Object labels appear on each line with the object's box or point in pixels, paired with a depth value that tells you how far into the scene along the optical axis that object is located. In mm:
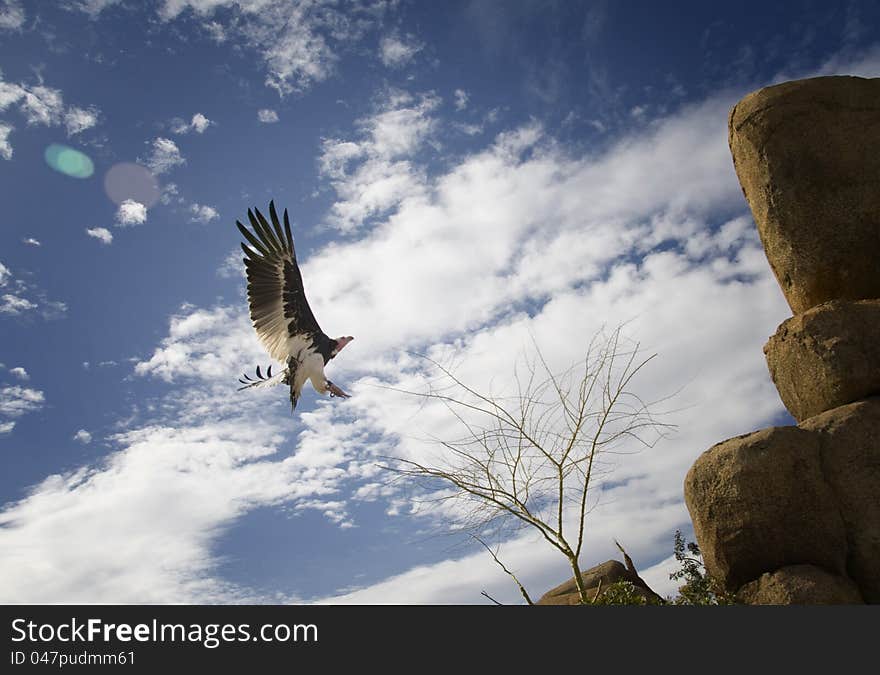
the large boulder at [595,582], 10867
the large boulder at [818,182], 8680
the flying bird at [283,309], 10602
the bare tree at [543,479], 8742
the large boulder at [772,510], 7293
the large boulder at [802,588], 6809
